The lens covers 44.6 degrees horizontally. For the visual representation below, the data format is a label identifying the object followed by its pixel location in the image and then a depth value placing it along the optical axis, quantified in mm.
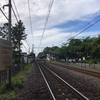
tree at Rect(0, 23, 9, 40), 33219
